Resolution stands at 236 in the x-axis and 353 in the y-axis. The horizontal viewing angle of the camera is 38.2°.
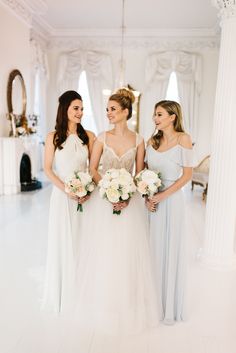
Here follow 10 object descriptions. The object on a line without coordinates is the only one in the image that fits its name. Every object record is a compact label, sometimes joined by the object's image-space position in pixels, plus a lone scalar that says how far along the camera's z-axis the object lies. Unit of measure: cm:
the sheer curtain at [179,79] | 958
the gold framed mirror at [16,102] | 729
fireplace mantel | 696
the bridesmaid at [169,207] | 245
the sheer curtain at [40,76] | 907
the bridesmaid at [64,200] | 257
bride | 243
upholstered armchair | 738
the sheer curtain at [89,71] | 994
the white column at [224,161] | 353
